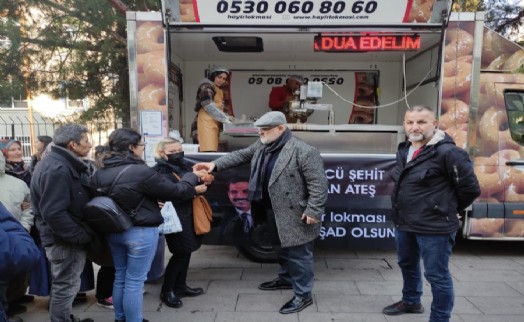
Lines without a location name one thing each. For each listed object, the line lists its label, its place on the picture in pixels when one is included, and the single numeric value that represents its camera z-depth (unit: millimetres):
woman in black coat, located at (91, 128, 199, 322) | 2750
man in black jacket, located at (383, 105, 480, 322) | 2789
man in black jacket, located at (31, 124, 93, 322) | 2617
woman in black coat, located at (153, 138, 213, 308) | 3430
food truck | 3961
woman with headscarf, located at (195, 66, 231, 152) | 4684
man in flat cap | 3311
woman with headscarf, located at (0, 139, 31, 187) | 3598
